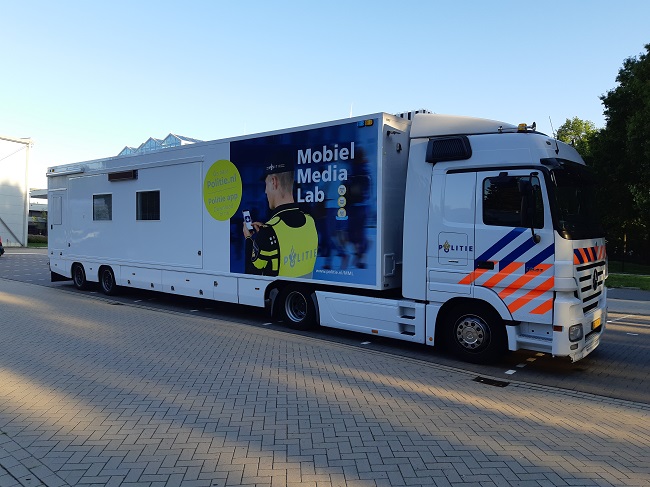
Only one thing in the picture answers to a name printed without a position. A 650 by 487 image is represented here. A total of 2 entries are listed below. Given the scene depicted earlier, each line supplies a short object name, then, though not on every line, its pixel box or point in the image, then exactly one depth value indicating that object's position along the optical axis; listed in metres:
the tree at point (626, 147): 20.94
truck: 6.18
